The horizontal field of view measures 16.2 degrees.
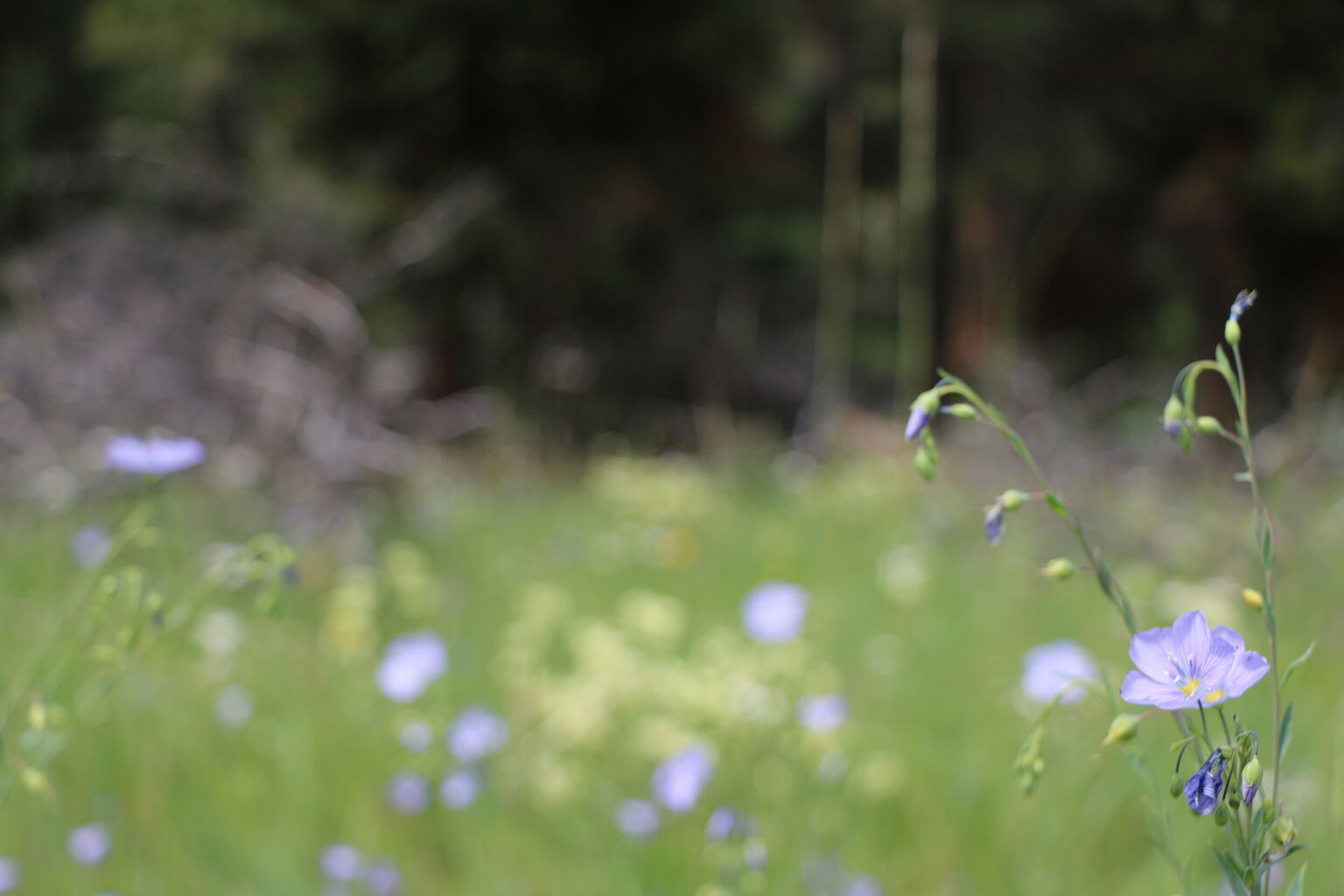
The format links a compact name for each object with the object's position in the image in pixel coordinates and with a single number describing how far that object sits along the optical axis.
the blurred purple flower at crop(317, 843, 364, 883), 1.59
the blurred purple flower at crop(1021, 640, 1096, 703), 1.57
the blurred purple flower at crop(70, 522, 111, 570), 2.98
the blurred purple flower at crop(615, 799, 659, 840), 1.66
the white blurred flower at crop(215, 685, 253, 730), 2.35
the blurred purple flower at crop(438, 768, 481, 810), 1.69
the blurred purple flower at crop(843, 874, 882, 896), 1.56
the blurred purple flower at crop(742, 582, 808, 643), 1.69
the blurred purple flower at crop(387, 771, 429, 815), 1.76
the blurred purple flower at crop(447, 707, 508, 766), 1.71
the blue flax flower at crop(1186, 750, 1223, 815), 1.02
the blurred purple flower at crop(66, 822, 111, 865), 1.60
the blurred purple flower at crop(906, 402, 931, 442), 1.08
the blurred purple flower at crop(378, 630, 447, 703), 1.64
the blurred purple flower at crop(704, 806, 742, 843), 1.21
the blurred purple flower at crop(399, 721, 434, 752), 1.61
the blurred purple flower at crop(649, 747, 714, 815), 1.46
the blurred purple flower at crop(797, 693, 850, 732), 1.48
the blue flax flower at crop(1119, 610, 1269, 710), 1.01
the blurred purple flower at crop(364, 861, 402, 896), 1.57
